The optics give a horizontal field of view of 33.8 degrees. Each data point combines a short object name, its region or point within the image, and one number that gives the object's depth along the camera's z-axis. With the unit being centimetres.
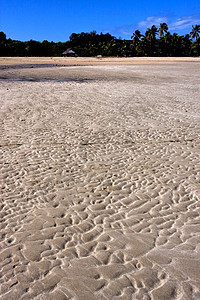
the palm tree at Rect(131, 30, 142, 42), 6631
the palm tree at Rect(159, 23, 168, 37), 7081
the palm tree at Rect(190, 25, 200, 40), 6699
